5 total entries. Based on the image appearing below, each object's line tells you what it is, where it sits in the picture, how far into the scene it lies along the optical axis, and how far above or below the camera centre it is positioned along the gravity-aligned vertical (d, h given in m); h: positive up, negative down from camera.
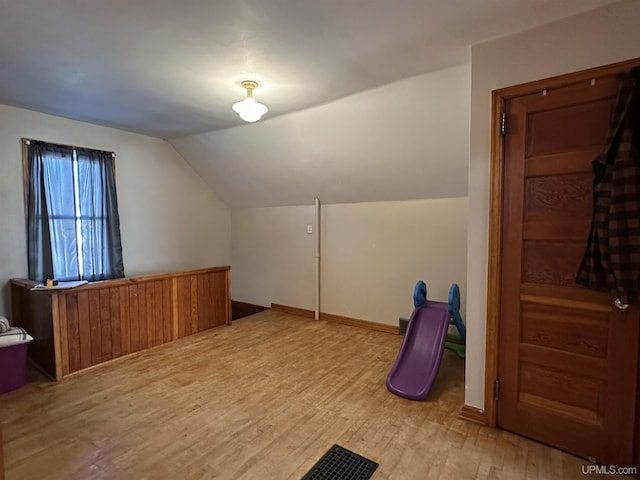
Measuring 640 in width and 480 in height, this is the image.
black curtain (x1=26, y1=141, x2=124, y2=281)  3.37 +0.15
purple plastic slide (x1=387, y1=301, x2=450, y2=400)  2.62 -1.11
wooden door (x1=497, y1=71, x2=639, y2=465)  1.76 -0.46
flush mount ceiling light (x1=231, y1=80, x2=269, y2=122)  2.64 +0.98
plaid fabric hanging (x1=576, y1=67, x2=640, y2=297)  1.59 +0.13
